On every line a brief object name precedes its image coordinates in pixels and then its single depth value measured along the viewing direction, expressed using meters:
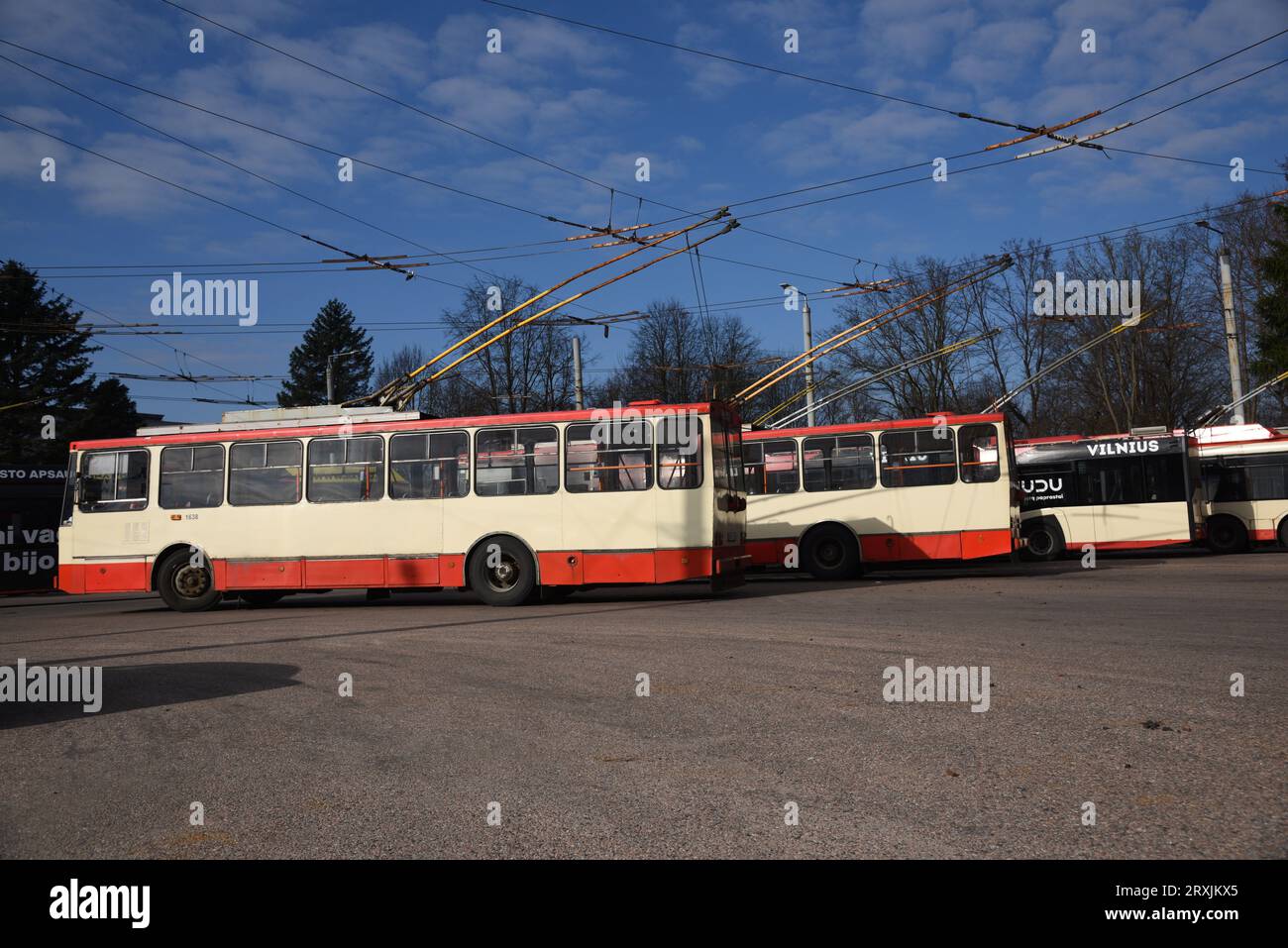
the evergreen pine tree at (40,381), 49.91
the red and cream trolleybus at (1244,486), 28.42
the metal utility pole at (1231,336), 29.61
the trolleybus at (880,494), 20.48
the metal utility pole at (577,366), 32.94
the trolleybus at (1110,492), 27.11
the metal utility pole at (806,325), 31.78
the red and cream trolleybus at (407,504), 16.78
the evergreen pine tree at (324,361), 77.25
